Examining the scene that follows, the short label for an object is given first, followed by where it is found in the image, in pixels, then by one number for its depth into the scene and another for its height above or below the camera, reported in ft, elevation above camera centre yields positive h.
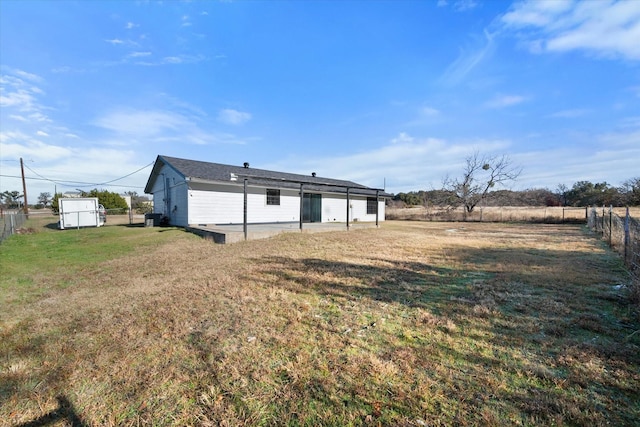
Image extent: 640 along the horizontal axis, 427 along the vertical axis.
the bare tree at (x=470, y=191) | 92.12 +6.17
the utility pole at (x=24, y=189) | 84.17 +6.66
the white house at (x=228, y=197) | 42.06 +2.28
